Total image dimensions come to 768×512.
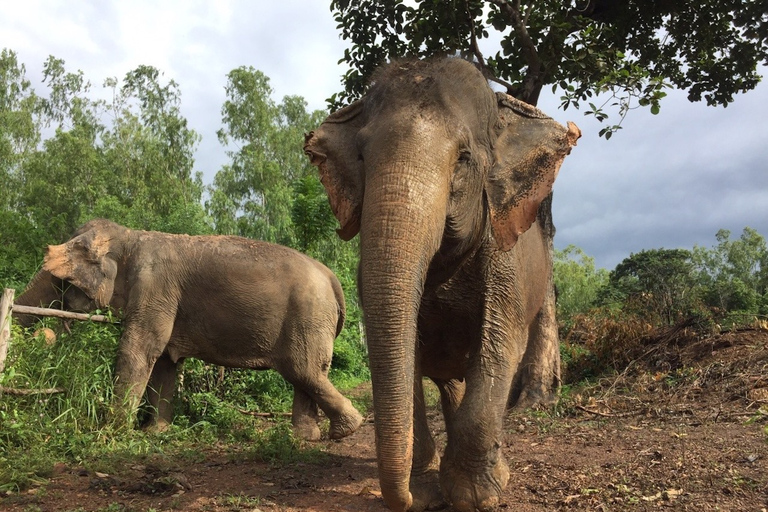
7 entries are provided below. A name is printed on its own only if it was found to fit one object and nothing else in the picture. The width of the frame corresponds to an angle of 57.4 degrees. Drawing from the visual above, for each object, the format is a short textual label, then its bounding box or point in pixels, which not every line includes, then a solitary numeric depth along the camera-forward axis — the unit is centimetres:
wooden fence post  591
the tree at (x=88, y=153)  3262
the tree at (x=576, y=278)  5764
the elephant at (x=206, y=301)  796
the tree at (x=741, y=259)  4265
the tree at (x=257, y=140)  3341
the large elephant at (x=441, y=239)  311
